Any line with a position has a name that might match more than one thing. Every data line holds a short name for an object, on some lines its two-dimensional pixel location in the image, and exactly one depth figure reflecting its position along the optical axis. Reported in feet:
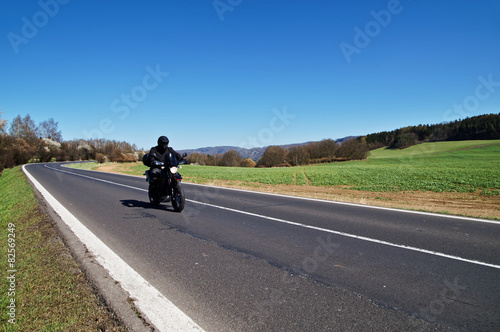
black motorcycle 25.03
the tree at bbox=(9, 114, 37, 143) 314.96
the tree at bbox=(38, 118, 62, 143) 368.23
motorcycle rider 26.40
